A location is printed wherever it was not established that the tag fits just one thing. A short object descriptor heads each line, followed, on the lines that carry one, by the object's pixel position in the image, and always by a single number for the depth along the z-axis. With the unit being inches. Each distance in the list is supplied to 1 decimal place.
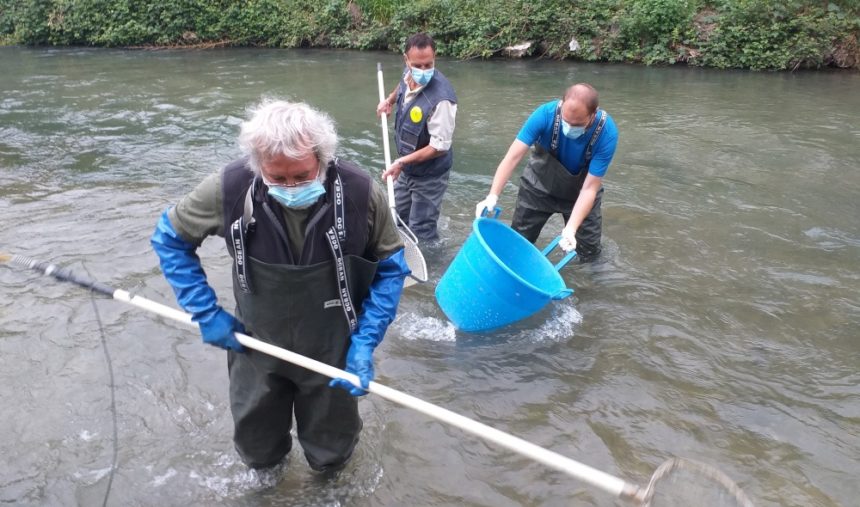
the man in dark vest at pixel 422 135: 185.2
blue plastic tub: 152.5
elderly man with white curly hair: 85.5
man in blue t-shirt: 166.1
